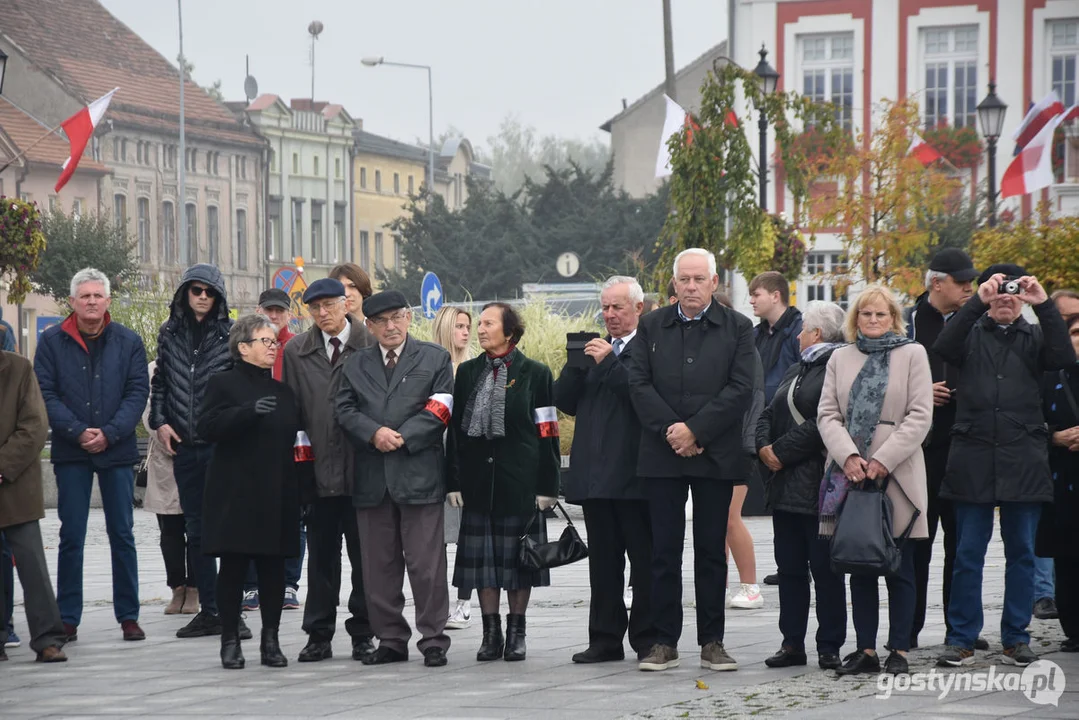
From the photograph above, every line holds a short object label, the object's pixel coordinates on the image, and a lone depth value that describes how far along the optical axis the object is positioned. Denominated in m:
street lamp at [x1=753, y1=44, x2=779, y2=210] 40.81
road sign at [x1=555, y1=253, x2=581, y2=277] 83.59
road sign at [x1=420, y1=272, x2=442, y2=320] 35.94
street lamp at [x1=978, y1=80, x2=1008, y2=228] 43.17
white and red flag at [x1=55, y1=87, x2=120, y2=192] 40.68
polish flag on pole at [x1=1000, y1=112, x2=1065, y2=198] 44.25
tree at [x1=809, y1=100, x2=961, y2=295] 46.92
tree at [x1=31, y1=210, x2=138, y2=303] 80.21
